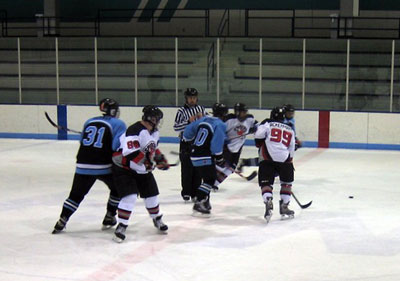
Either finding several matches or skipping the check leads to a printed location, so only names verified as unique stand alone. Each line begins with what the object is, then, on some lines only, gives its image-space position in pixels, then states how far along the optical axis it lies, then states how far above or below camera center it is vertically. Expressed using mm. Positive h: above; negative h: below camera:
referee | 11301 -1095
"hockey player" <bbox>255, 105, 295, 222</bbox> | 10072 -991
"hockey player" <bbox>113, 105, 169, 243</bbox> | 8679 -927
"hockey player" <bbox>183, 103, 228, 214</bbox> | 10257 -989
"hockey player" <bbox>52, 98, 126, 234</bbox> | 8965 -863
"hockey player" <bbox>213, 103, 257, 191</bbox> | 11769 -917
